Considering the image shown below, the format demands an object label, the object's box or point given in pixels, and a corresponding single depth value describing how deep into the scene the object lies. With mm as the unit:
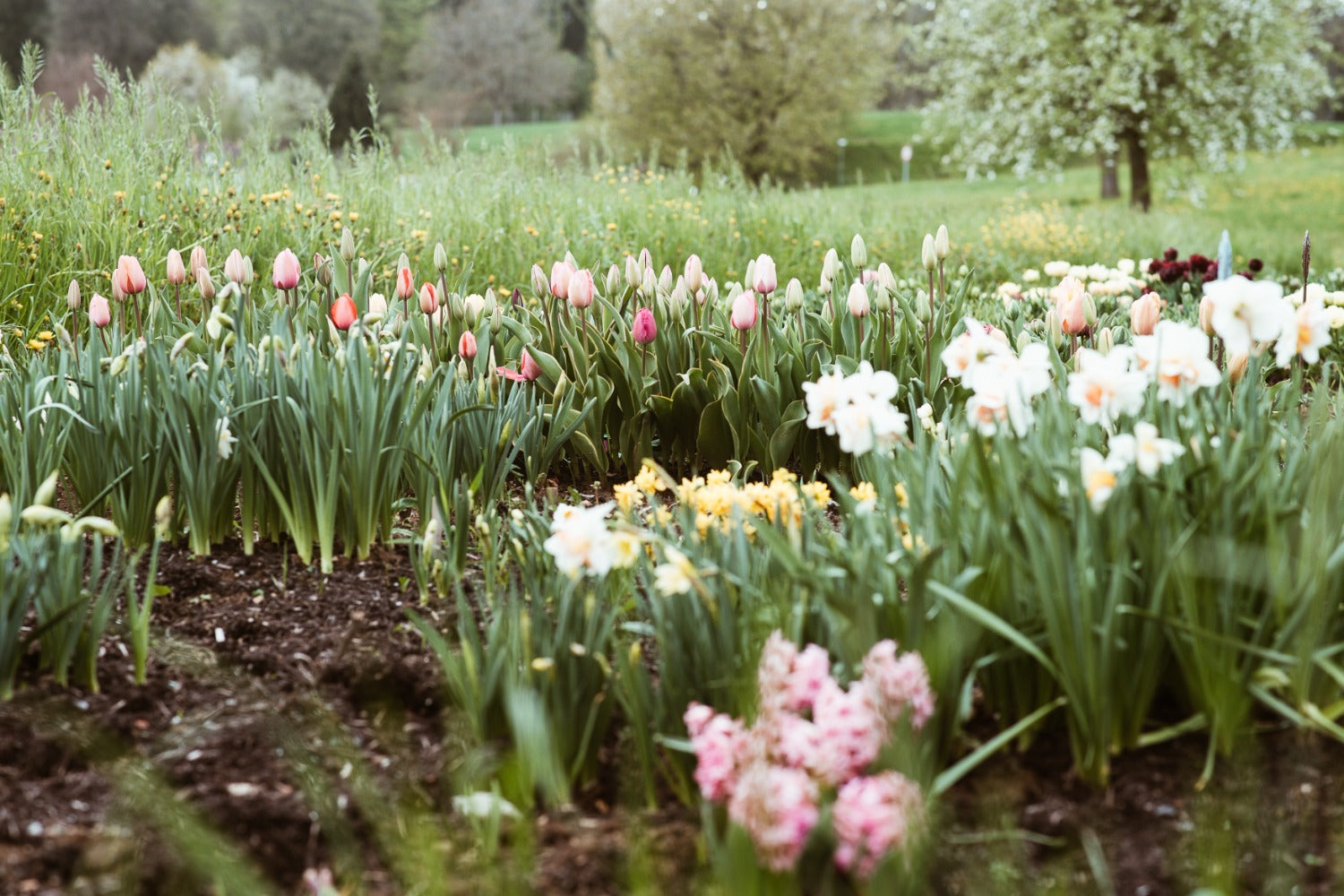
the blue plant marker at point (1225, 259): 3611
